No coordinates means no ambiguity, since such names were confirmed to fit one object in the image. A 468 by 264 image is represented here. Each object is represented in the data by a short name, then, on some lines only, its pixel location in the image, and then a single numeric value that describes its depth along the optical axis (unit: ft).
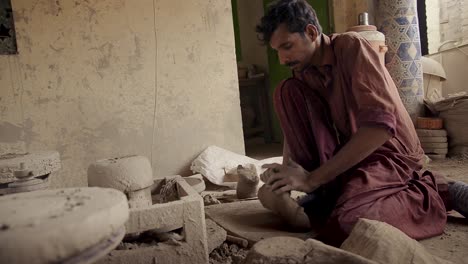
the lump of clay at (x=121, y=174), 6.73
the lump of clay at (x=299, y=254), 4.59
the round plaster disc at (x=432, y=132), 15.51
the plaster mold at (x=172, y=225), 6.10
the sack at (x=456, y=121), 14.99
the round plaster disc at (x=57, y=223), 2.85
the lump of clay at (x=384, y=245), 5.14
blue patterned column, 16.28
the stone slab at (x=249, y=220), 7.66
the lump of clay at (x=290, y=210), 7.44
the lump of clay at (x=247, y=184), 10.43
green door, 19.27
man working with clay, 6.76
